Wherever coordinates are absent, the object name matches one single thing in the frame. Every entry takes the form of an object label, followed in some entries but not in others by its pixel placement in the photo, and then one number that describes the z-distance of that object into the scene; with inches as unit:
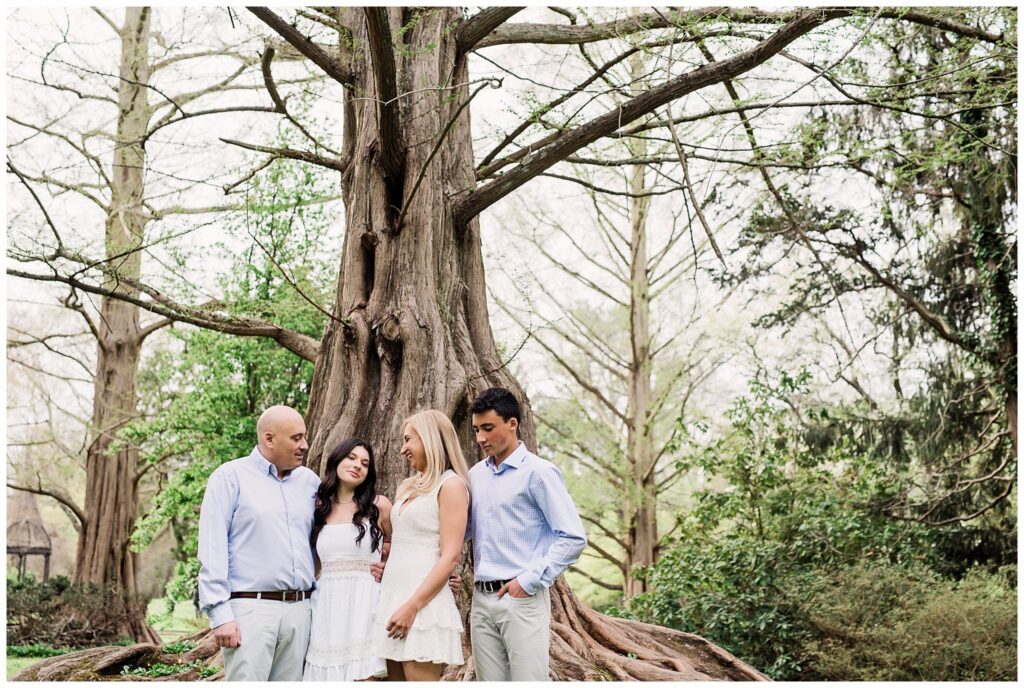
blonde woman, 136.5
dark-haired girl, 140.6
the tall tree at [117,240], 495.5
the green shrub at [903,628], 301.3
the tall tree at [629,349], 560.7
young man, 138.4
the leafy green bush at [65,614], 398.9
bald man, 133.2
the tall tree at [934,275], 376.2
